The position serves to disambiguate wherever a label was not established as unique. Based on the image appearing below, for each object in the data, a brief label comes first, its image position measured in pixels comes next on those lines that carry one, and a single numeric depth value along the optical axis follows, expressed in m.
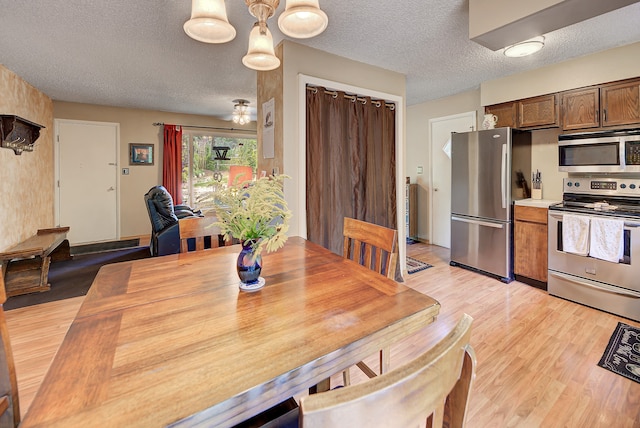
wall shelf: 3.23
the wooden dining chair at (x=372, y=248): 1.38
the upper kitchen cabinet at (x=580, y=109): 2.97
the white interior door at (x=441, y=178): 4.72
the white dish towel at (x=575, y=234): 2.69
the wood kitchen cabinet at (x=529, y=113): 3.29
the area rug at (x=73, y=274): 2.96
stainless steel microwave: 2.69
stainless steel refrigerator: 3.32
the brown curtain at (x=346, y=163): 2.93
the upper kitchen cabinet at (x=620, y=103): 2.75
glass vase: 1.11
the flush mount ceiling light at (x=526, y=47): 2.64
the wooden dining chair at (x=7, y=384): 0.67
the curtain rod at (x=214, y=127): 5.61
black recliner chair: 3.76
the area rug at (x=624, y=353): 1.83
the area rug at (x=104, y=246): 4.80
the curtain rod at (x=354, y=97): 2.88
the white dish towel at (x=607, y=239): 2.51
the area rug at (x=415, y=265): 3.77
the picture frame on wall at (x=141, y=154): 5.49
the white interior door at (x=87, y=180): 5.03
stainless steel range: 2.48
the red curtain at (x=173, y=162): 5.65
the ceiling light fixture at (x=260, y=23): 1.31
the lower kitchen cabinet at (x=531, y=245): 3.11
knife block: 3.55
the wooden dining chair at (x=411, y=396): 0.38
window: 6.01
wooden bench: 3.06
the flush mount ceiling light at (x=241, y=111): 4.88
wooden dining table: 0.57
